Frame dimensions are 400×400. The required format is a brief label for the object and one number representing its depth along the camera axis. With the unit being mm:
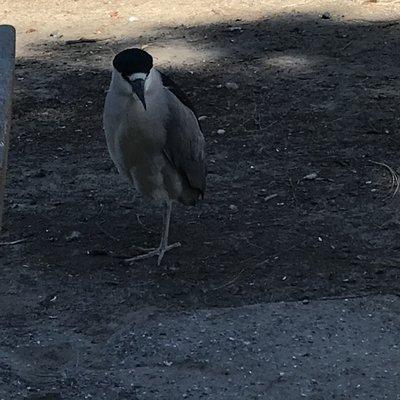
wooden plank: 3929
